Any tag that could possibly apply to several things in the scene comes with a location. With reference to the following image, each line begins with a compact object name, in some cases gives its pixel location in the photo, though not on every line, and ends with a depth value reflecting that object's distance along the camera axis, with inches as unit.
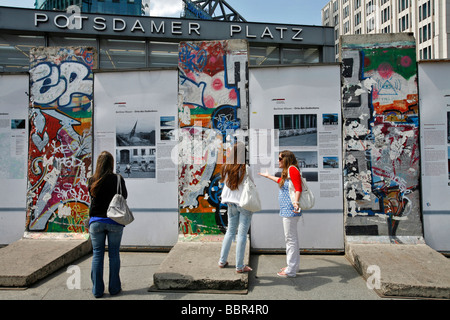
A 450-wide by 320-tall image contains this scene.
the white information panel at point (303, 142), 214.8
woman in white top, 164.4
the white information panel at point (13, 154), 235.0
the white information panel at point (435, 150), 210.1
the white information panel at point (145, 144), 225.9
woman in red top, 167.6
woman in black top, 150.1
